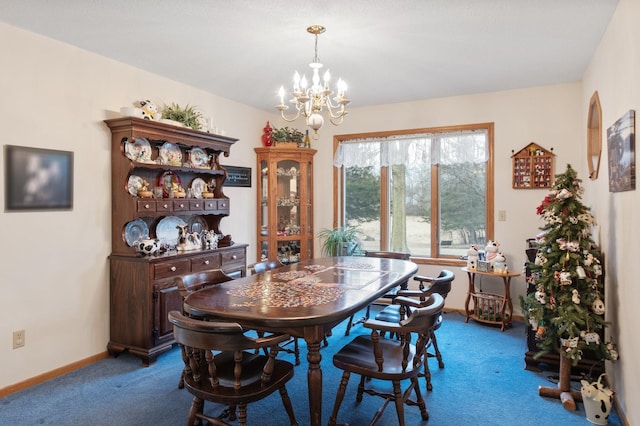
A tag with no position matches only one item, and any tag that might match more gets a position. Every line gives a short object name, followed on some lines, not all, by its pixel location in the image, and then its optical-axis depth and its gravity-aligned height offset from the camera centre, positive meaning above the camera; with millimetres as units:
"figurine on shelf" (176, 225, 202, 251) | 3841 -260
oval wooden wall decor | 3322 +690
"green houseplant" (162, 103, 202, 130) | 3818 +958
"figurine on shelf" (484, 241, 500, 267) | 4352 -426
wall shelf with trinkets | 4340 +499
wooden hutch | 3320 -150
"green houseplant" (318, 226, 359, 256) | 5160 -374
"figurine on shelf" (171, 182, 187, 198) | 3828 +224
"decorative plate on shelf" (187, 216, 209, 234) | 4212 -110
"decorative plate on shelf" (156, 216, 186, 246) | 3840 -157
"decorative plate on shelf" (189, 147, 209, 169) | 4137 +591
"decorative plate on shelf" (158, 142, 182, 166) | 3797 +580
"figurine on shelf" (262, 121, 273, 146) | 5277 +1015
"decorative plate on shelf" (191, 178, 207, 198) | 4199 +287
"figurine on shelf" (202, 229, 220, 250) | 4078 -271
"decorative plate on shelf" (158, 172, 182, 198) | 3811 +325
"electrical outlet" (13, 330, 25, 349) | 2859 -895
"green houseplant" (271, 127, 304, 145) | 5246 +1032
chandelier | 2738 +822
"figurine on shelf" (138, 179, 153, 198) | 3490 +205
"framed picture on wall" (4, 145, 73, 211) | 2830 +267
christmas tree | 2590 -484
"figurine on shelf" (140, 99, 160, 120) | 3490 +929
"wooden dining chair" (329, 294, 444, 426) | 2072 -832
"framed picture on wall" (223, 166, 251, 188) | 4789 +465
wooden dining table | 1993 -496
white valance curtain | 4727 +801
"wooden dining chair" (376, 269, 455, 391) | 2809 -612
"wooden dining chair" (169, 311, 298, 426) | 1768 -804
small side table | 4215 -991
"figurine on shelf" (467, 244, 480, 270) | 4413 -500
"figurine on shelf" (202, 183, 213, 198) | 4227 +235
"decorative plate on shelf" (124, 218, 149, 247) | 3494 -154
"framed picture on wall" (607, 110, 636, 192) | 2203 +356
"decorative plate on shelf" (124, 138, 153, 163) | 3465 +567
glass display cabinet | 5188 +141
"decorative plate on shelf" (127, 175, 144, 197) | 3489 +268
